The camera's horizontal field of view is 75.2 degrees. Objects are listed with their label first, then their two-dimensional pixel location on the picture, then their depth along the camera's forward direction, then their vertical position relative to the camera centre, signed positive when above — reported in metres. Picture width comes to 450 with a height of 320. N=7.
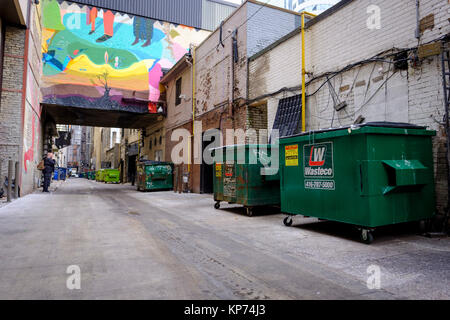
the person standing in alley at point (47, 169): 14.15 +0.10
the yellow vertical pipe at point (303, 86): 8.56 +2.59
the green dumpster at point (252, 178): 7.49 -0.16
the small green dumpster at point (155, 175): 16.49 -0.21
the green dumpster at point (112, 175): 30.58 -0.39
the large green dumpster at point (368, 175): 4.47 -0.04
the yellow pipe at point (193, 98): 16.33 +4.14
